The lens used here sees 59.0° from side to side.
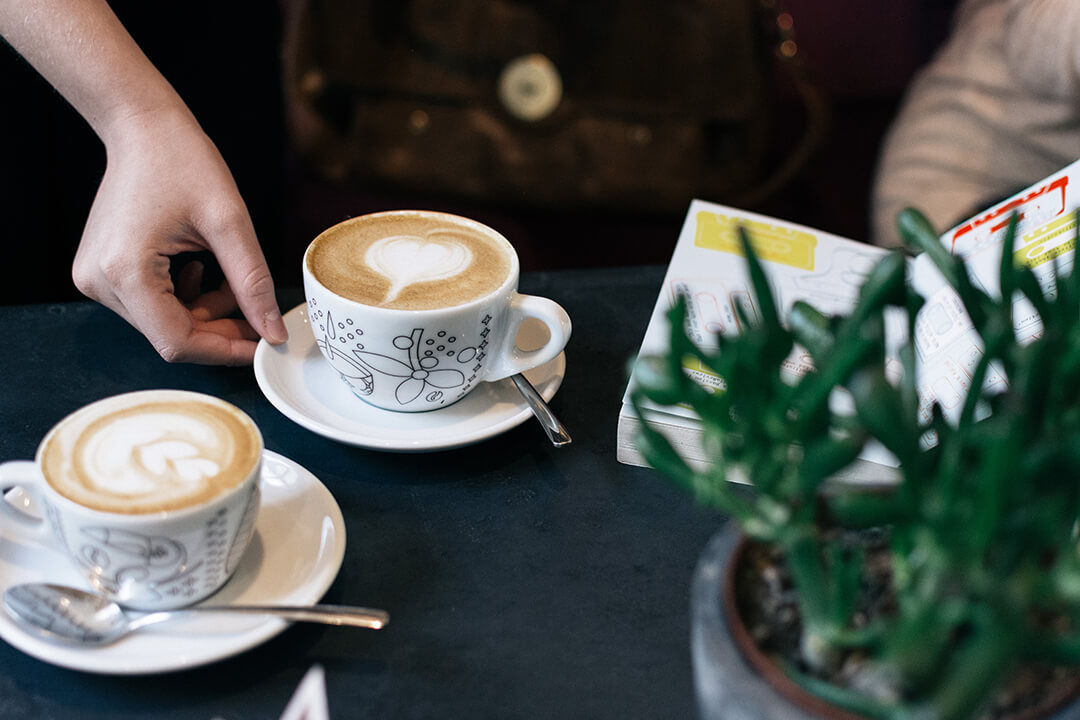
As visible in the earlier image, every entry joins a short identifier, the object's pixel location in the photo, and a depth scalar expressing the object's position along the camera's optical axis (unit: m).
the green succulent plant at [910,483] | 0.29
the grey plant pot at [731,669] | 0.33
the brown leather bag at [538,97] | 1.46
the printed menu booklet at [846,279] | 0.62
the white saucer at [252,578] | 0.45
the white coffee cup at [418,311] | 0.61
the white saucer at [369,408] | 0.61
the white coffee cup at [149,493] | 0.44
